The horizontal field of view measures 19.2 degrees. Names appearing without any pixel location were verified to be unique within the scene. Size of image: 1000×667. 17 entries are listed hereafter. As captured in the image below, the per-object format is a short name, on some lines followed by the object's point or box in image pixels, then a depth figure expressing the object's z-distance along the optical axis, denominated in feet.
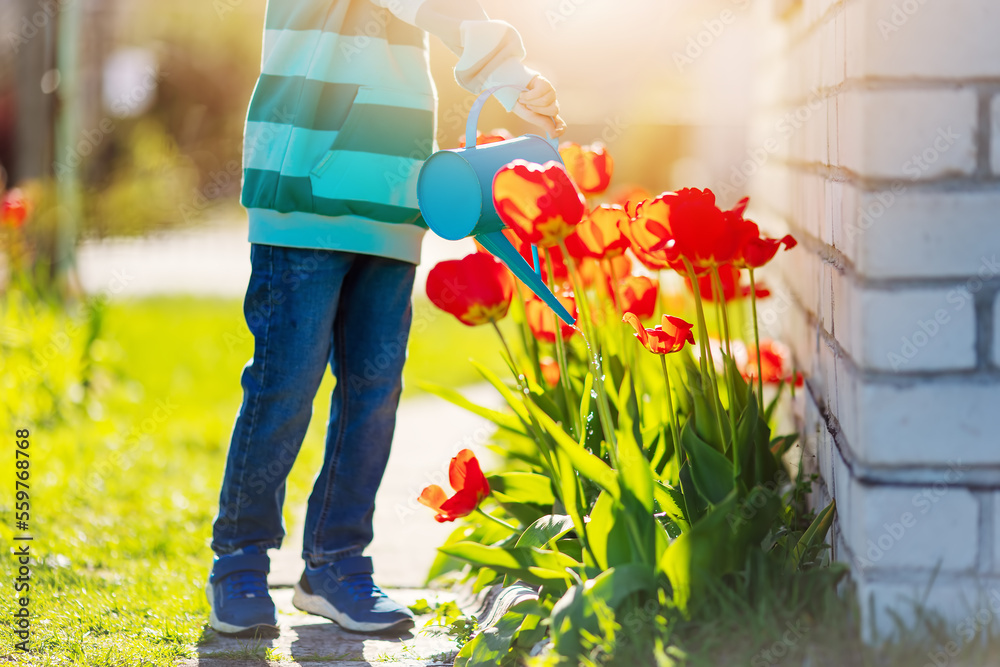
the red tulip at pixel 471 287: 11.01
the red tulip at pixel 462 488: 10.45
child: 10.90
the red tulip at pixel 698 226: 10.24
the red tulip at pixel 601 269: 11.46
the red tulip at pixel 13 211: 15.52
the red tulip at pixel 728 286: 11.49
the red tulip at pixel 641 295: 11.43
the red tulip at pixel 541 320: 11.70
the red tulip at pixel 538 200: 9.91
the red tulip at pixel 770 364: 11.75
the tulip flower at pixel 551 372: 11.80
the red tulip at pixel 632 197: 10.82
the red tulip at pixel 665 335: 10.27
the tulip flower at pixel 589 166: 11.46
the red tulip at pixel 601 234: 10.90
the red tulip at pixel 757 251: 10.45
